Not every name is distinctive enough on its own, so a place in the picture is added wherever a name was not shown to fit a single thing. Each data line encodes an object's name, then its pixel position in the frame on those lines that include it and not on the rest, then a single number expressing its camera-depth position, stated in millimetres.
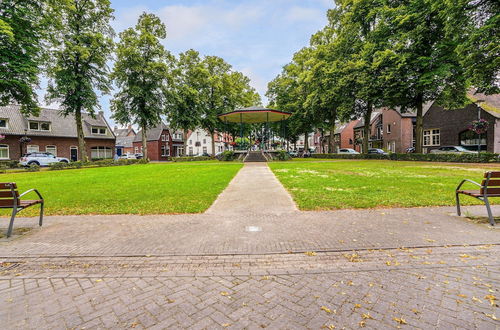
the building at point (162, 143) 51469
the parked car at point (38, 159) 26931
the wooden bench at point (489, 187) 5008
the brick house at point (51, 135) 31297
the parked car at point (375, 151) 40188
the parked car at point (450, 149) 29031
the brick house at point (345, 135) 58719
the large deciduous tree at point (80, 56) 23938
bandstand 26442
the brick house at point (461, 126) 27484
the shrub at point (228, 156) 30239
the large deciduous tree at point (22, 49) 18031
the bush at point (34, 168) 21864
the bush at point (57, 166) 22828
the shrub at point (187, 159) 36550
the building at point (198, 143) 63656
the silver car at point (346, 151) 41812
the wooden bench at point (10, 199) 4676
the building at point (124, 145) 63197
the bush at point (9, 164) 24455
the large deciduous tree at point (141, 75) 30797
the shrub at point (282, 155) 30328
